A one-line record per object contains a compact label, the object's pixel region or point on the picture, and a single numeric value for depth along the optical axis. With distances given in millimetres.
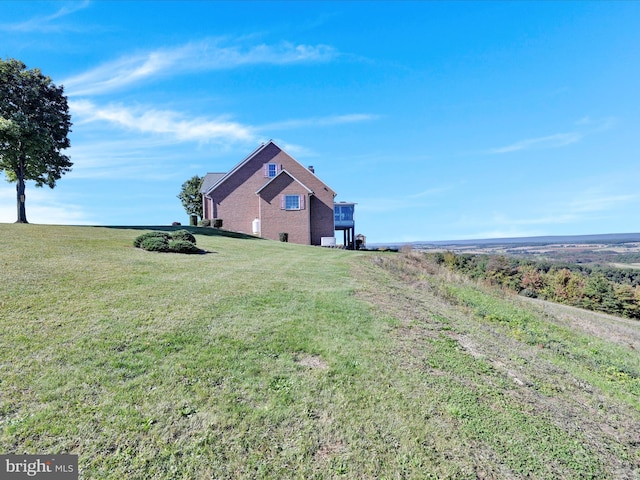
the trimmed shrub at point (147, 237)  16500
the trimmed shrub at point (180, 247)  16172
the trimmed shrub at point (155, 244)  15797
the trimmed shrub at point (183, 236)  17580
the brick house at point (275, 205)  32656
